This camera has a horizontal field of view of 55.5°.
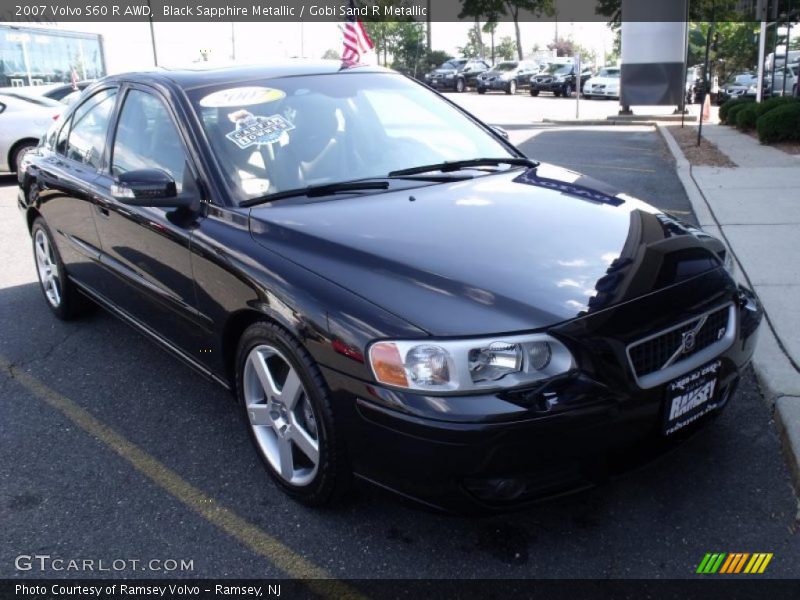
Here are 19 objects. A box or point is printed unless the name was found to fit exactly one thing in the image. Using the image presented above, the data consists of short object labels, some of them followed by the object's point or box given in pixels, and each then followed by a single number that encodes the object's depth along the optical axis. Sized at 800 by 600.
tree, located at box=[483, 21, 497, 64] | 59.49
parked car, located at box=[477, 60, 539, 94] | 39.19
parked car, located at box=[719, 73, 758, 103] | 29.56
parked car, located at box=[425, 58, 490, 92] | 41.78
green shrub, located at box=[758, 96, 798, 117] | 13.85
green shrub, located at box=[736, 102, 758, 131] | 15.05
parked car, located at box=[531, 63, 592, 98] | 36.50
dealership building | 26.48
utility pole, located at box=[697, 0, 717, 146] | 14.20
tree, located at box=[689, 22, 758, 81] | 42.06
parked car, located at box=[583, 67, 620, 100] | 34.62
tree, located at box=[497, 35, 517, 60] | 87.50
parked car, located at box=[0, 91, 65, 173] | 11.70
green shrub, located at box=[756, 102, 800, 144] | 12.71
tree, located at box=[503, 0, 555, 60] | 54.88
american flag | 14.54
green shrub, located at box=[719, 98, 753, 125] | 17.35
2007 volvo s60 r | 2.34
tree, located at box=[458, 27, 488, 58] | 82.25
